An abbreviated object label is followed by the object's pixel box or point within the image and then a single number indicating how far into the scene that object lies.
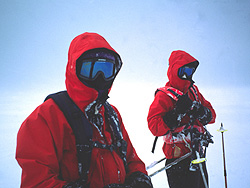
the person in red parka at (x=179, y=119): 1.86
